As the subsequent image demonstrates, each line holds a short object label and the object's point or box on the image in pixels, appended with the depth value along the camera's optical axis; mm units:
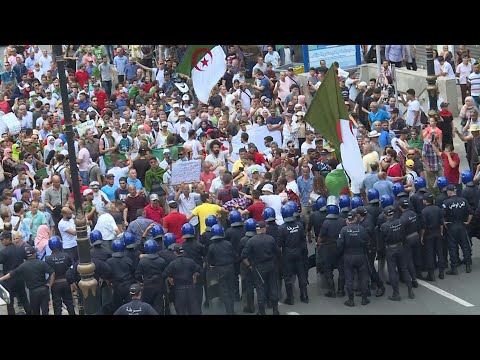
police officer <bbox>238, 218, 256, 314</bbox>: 18688
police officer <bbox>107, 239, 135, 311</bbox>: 18203
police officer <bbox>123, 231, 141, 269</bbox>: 18500
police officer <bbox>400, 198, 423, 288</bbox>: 19078
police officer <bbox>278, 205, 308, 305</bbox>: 18859
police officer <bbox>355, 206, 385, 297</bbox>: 18891
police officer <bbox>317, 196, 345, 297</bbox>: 18984
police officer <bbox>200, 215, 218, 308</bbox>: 18875
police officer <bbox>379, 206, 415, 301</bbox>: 18844
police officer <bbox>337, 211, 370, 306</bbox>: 18562
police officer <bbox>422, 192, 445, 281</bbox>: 19422
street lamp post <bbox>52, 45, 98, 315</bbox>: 16609
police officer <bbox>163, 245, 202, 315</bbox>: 18016
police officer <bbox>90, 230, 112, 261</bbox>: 18406
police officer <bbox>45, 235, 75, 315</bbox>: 18453
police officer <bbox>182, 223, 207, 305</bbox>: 18469
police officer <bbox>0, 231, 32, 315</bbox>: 18547
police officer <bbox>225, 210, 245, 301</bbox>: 18938
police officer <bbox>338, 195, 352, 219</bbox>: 19234
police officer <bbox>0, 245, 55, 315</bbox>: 18297
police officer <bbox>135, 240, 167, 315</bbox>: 18031
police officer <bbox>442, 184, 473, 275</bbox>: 19578
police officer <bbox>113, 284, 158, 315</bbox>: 16453
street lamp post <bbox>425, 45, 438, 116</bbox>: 22531
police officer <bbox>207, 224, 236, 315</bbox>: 18484
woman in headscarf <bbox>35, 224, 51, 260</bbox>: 19828
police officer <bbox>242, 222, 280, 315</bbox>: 18453
